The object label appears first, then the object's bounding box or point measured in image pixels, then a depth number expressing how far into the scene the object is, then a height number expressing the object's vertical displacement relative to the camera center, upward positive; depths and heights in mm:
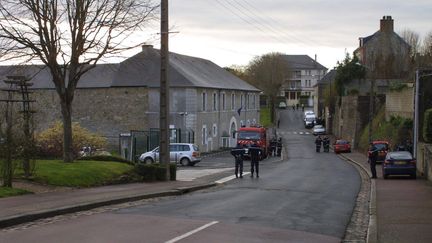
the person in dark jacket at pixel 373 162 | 34312 -2438
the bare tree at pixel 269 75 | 123750 +8357
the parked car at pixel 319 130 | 97438 -1966
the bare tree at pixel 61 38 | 23672 +3041
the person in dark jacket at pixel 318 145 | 69438 -3053
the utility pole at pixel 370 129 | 58512 -1071
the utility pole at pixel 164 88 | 25812 +1229
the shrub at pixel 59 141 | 44403 -1765
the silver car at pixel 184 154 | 47125 -2747
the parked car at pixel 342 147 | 66750 -3136
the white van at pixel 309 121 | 115500 -647
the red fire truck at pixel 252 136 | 56500 -1685
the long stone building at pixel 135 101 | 62062 +1690
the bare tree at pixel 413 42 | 83562 +10455
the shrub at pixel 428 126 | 32531 -444
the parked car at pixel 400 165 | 33438 -2522
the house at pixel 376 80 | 74812 +5178
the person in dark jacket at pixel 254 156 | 31031 -1934
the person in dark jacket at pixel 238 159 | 30141 -2067
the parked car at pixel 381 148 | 47250 -2347
